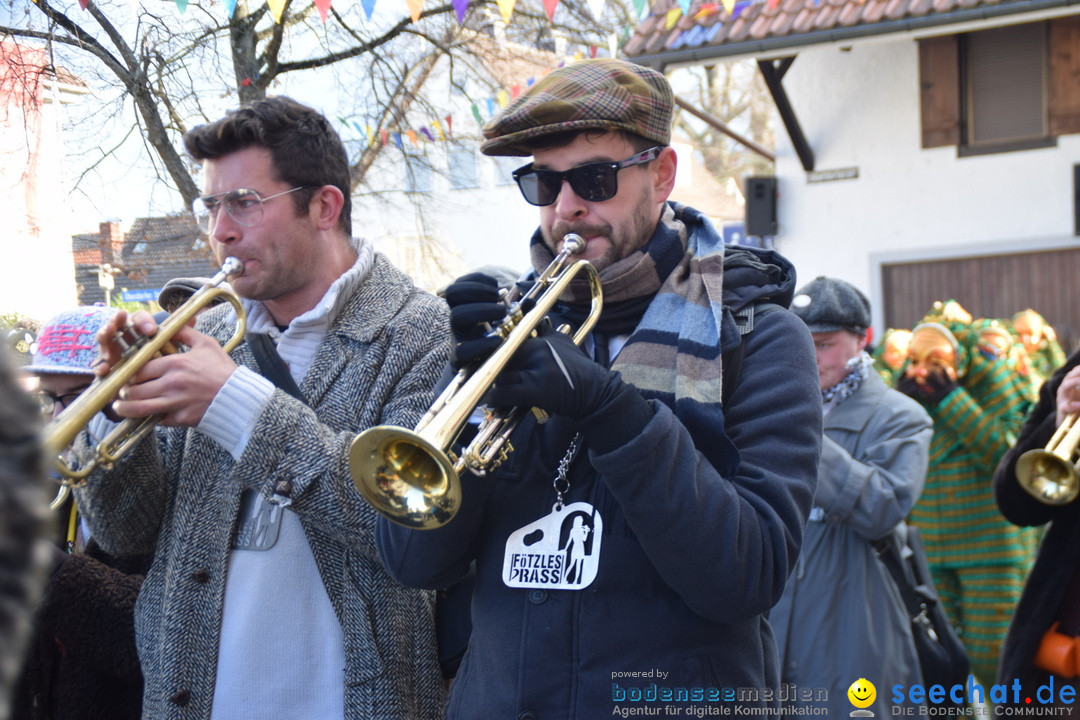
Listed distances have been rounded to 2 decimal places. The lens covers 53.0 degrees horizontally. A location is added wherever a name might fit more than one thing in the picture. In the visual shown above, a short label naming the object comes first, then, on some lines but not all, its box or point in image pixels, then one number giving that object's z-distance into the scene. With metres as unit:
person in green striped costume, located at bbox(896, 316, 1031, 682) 4.99
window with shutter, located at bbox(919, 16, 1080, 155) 11.09
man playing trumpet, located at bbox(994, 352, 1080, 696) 3.03
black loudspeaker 12.30
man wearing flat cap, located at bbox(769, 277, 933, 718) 3.85
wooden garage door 11.41
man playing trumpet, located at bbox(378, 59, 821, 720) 1.85
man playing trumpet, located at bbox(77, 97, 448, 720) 2.29
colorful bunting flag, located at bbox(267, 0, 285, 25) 3.18
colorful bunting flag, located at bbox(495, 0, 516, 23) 4.16
